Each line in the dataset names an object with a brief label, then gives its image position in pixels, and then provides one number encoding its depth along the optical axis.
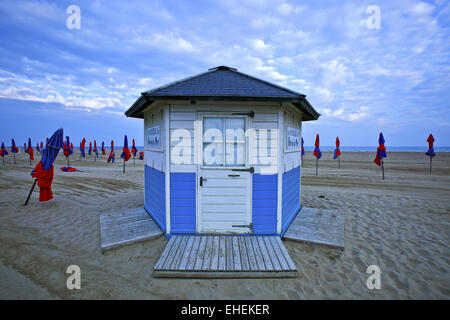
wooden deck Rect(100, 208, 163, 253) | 4.94
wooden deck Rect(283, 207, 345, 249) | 5.09
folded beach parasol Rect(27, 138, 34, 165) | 22.48
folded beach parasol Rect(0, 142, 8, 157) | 22.00
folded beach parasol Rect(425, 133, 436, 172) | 17.04
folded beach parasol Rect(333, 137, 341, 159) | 18.26
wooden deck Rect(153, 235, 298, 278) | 3.78
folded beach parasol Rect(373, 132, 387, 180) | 12.74
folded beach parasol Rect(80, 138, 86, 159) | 23.69
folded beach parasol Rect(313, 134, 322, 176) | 14.19
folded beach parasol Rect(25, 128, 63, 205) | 7.48
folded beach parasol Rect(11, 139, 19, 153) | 21.05
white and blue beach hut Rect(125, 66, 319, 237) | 4.85
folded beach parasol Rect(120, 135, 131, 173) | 14.54
